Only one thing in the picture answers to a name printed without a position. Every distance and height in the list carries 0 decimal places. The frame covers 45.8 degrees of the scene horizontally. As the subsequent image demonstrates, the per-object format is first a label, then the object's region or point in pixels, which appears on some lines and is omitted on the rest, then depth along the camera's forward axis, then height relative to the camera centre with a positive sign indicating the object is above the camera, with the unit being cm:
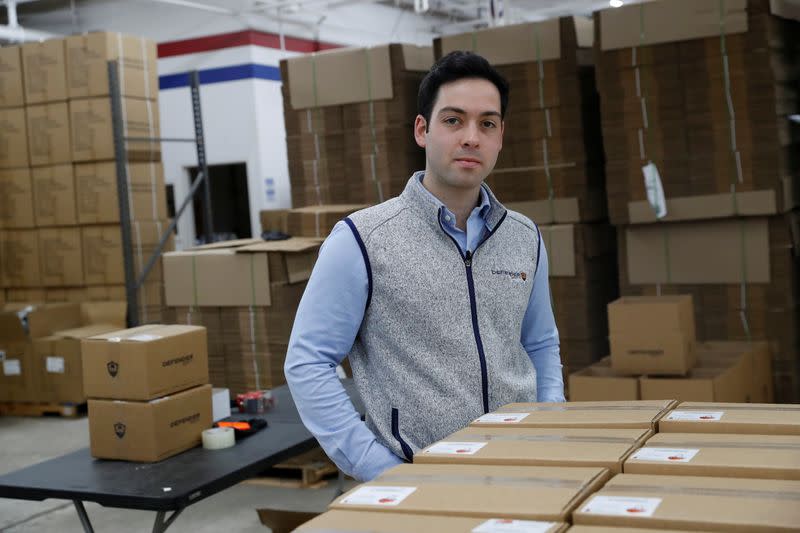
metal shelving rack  750 +51
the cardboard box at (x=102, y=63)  776 +153
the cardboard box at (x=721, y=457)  133 -37
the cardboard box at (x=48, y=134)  799 +99
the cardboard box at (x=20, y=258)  827 -6
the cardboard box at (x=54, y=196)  804 +46
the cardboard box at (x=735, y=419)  154 -36
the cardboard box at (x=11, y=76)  813 +152
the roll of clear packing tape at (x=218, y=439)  354 -75
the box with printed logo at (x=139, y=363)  345 -44
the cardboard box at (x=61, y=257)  808 -7
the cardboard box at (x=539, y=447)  144 -37
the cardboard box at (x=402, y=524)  118 -38
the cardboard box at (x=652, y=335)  420 -56
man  191 -17
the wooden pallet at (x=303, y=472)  516 -134
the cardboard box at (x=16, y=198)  823 +47
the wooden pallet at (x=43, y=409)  756 -129
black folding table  299 -79
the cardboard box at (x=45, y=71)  793 +151
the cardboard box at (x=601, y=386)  427 -79
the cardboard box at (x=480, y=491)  123 -37
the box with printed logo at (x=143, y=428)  341 -68
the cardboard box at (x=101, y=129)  783 +98
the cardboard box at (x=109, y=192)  790 +45
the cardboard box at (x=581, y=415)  166 -37
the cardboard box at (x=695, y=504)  111 -37
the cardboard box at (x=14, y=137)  820 +100
